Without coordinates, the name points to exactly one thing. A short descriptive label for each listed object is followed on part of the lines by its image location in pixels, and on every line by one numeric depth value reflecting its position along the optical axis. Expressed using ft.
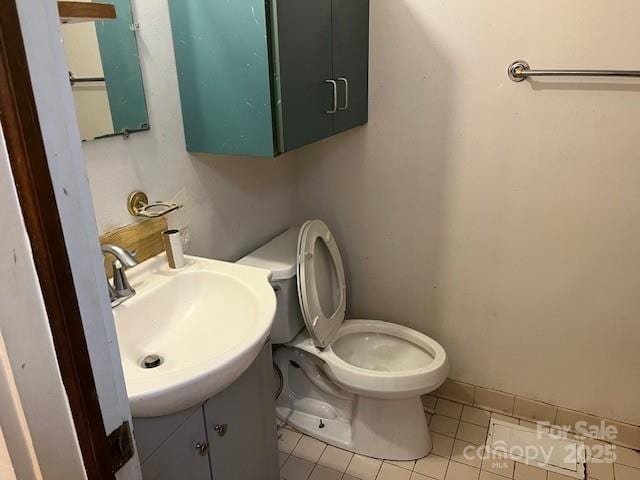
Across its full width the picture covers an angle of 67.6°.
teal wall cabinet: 3.88
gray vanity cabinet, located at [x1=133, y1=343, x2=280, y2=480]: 3.17
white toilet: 5.23
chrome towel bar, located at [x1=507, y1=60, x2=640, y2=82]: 4.62
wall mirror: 3.51
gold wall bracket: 4.02
